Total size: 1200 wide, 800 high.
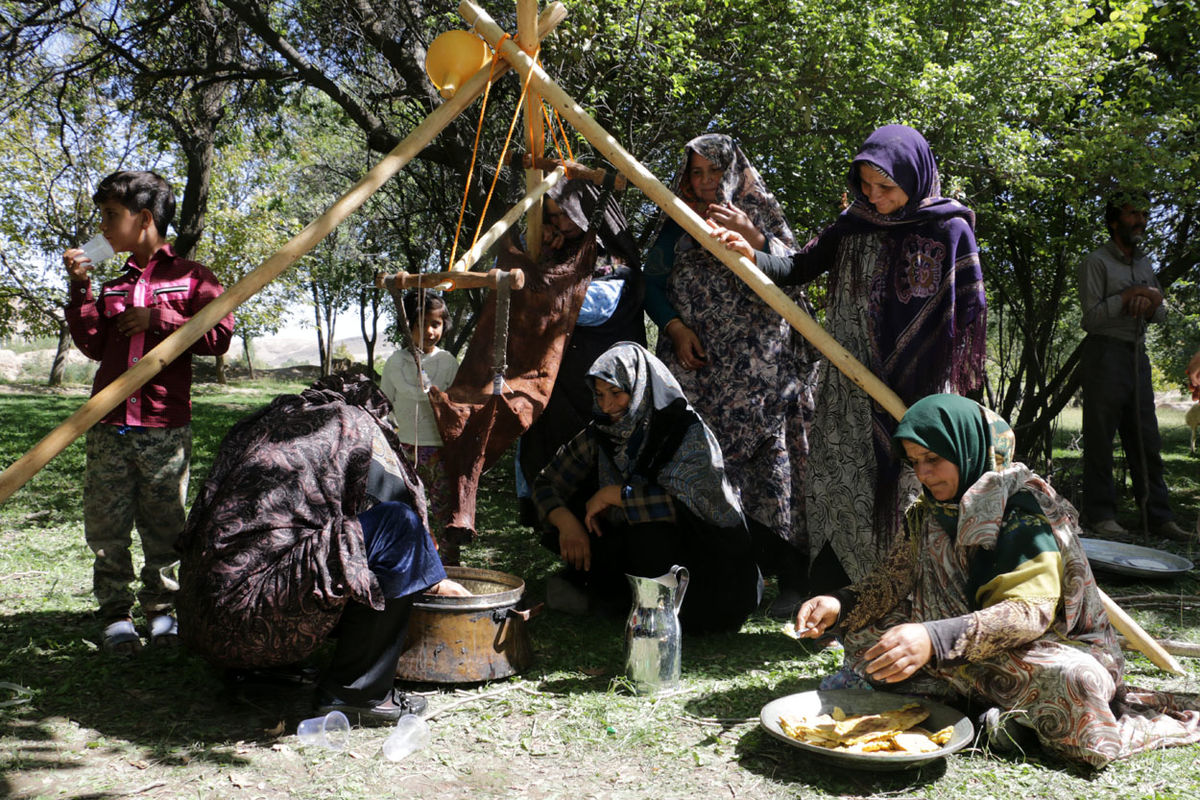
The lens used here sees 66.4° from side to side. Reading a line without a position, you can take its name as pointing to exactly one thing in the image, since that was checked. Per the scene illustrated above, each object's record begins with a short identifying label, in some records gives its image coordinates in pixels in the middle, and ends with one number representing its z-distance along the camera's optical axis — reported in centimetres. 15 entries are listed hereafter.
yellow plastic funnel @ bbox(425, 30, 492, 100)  369
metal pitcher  343
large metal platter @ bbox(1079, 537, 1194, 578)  496
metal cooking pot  339
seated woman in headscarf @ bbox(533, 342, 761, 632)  391
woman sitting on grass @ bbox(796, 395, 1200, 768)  265
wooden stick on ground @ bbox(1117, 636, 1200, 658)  360
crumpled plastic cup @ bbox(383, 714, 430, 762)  288
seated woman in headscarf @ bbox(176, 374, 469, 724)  291
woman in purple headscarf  360
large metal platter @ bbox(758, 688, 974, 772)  257
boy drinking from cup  370
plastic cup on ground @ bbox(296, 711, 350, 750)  295
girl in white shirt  514
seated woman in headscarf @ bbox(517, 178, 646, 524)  449
